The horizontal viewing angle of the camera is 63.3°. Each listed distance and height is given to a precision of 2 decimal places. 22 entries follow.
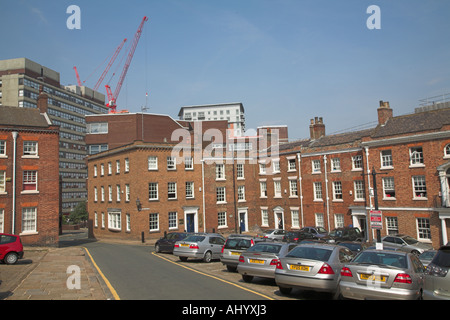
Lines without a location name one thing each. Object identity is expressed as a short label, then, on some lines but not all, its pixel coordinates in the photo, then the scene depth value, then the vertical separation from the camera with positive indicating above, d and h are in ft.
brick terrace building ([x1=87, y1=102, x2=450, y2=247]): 98.73 +2.46
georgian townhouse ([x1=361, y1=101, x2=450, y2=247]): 94.73 +3.44
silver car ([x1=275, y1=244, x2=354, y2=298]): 34.22 -7.77
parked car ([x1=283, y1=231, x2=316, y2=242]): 97.07 -12.85
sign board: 64.29 -6.10
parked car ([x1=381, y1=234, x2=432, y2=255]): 78.69 -13.22
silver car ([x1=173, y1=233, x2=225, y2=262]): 68.33 -10.41
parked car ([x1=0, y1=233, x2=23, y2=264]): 65.77 -8.99
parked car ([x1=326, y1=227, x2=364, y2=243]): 99.30 -13.31
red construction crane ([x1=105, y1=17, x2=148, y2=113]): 401.57 +117.55
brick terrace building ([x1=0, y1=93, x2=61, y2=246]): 99.09 +5.82
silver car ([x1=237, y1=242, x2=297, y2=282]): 43.06 -8.38
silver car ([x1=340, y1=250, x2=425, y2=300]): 29.68 -7.75
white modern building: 474.49 +103.98
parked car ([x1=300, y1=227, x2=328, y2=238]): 106.33 -12.93
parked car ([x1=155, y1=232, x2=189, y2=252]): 87.71 -11.62
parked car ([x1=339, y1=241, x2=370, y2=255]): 65.47 -10.79
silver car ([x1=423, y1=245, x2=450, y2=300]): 26.35 -6.98
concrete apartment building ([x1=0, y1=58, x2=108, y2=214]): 320.09 +88.91
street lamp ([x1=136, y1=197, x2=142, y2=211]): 126.00 -3.34
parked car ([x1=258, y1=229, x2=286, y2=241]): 106.38 -13.26
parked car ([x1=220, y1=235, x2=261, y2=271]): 55.11 -8.94
